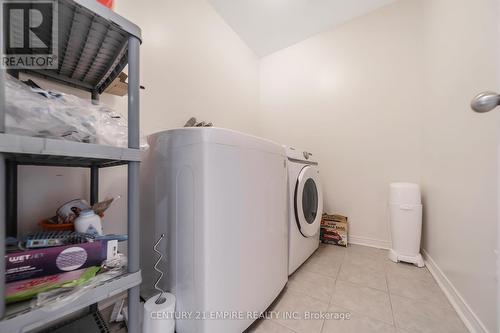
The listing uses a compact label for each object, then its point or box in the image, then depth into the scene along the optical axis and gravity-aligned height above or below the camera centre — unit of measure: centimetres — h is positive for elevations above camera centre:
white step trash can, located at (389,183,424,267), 135 -41
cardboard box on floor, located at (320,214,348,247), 172 -60
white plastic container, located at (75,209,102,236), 61 -20
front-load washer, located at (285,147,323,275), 116 -28
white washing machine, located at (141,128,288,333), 64 -22
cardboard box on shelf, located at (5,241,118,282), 43 -24
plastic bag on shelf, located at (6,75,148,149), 40 +12
